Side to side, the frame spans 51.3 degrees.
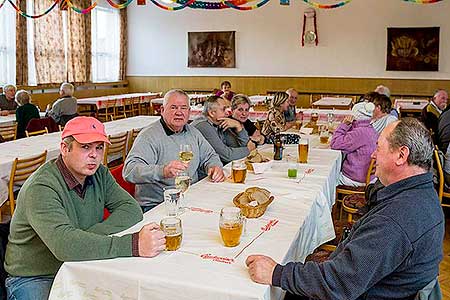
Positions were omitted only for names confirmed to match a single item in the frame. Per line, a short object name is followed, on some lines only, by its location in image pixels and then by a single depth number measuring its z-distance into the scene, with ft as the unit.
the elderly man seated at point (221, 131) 12.69
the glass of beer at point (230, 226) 6.07
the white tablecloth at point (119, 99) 35.01
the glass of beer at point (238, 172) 9.41
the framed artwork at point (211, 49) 44.50
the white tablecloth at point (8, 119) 22.75
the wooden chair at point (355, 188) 13.64
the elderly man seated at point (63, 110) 24.63
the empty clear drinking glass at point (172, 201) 7.38
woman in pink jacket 13.85
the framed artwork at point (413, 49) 38.50
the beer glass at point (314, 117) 21.95
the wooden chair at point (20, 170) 12.68
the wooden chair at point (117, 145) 17.29
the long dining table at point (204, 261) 5.17
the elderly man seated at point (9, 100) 26.99
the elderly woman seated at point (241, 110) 14.65
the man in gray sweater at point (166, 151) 9.71
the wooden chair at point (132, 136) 19.07
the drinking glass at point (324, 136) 15.67
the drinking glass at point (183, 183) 8.26
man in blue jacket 4.99
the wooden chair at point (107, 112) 36.40
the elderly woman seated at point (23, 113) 21.99
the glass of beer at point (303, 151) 11.59
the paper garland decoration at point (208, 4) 28.02
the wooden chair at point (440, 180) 13.89
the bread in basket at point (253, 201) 7.36
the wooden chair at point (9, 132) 21.71
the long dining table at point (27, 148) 12.88
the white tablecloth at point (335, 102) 32.73
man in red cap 5.77
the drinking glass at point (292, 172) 10.08
